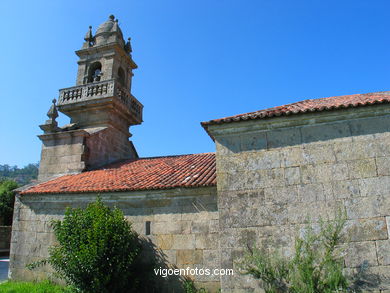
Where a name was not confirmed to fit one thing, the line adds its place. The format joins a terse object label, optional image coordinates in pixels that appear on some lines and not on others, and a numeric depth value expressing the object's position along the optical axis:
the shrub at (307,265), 4.79
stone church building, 5.36
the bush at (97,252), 6.54
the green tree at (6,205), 22.67
